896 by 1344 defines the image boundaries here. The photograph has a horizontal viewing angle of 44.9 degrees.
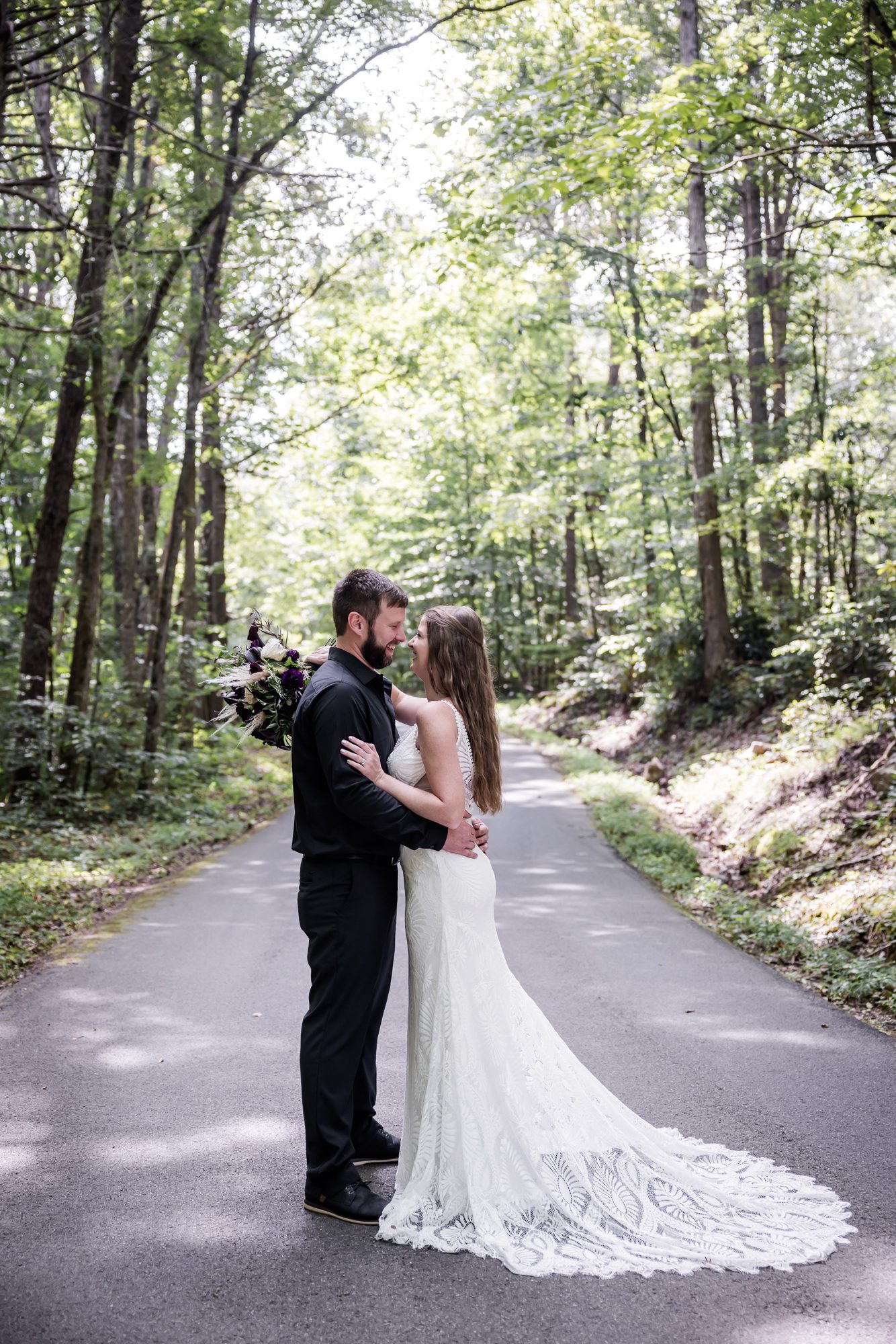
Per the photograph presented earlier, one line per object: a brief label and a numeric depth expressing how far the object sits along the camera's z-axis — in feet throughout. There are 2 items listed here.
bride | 12.19
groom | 13.10
